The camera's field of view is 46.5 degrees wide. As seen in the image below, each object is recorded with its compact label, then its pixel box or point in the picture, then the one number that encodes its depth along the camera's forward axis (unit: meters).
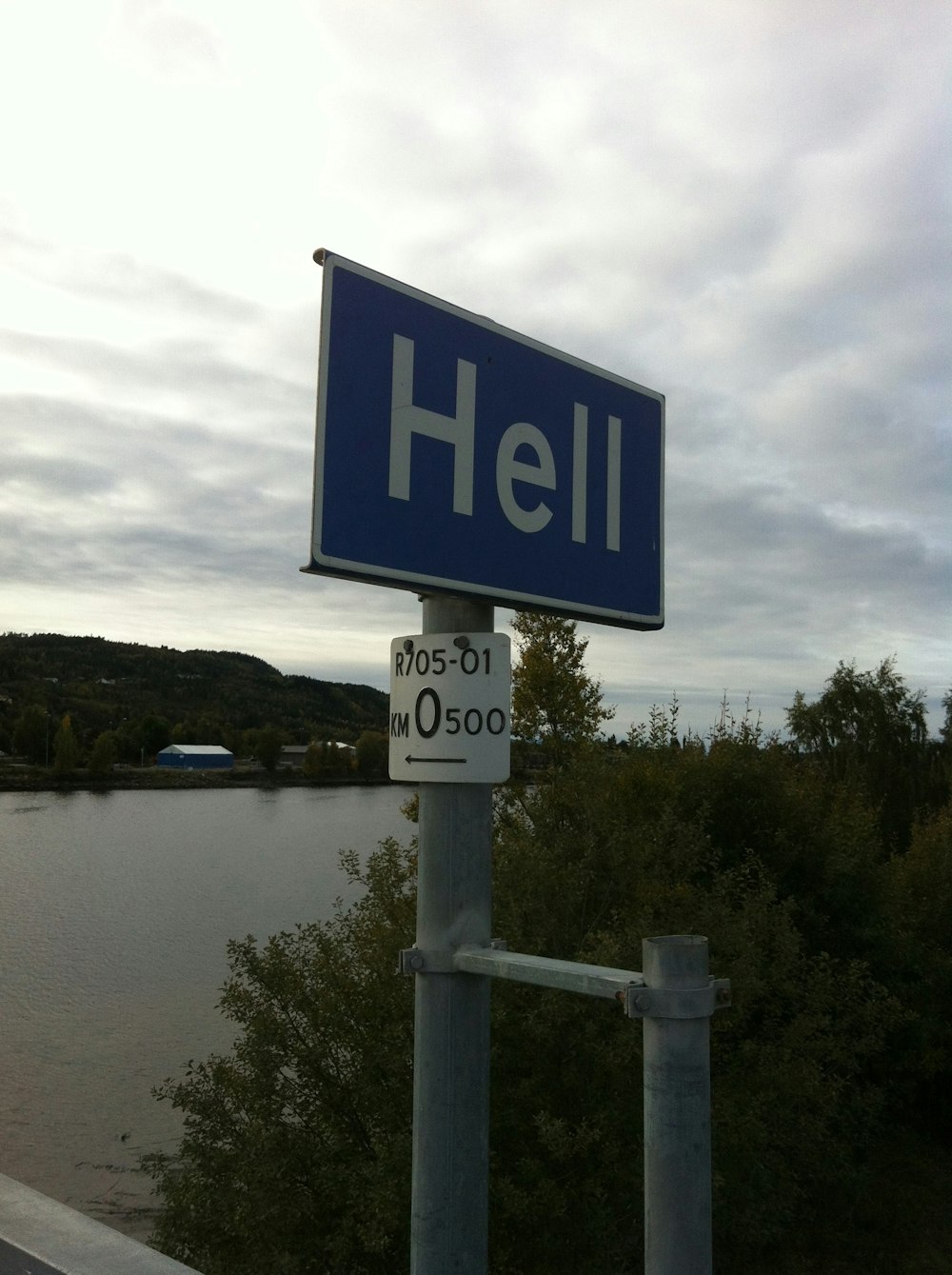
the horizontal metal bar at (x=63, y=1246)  2.13
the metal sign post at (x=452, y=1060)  2.17
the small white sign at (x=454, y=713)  2.27
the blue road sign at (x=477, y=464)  2.14
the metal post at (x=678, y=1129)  1.74
